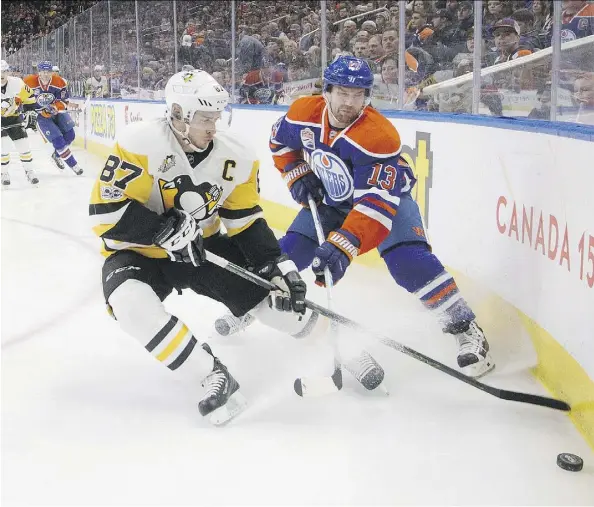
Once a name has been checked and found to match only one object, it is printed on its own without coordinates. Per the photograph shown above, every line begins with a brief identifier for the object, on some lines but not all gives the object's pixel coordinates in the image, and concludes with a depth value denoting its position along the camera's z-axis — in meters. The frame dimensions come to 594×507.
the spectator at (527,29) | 2.83
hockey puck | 1.76
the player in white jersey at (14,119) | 7.14
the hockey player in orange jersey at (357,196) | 2.38
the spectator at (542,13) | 2.70
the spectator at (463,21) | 3.25
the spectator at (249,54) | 5.35
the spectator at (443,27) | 3.40
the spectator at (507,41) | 2.95
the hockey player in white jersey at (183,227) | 2.14
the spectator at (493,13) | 3.12
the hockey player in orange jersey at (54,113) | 7.94
